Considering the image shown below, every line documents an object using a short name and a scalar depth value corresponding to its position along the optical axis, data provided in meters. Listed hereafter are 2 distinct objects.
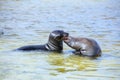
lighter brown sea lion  10.27
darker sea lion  10.98
